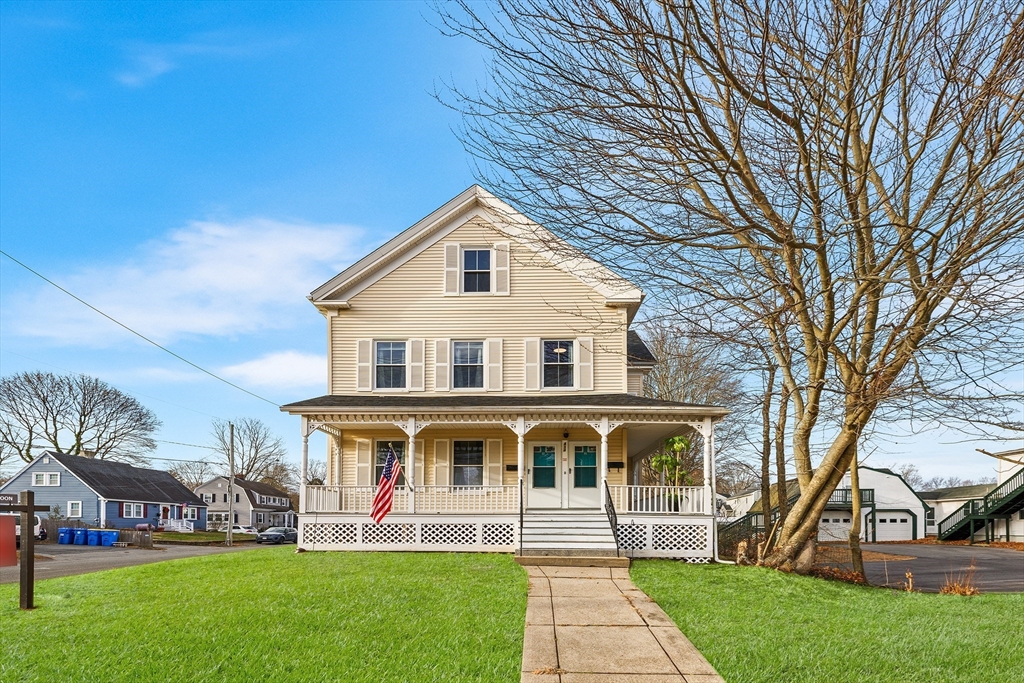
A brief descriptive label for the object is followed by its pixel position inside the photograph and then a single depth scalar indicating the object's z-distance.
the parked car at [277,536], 49.31
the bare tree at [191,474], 80.31
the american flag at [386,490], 17.39
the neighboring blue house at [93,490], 52.56
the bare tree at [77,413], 55.25
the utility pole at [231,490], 44.51
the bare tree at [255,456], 71.21
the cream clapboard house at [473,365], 20.38
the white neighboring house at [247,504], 71.62
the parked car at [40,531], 44.22
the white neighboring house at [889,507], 44.09
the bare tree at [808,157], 9.34
